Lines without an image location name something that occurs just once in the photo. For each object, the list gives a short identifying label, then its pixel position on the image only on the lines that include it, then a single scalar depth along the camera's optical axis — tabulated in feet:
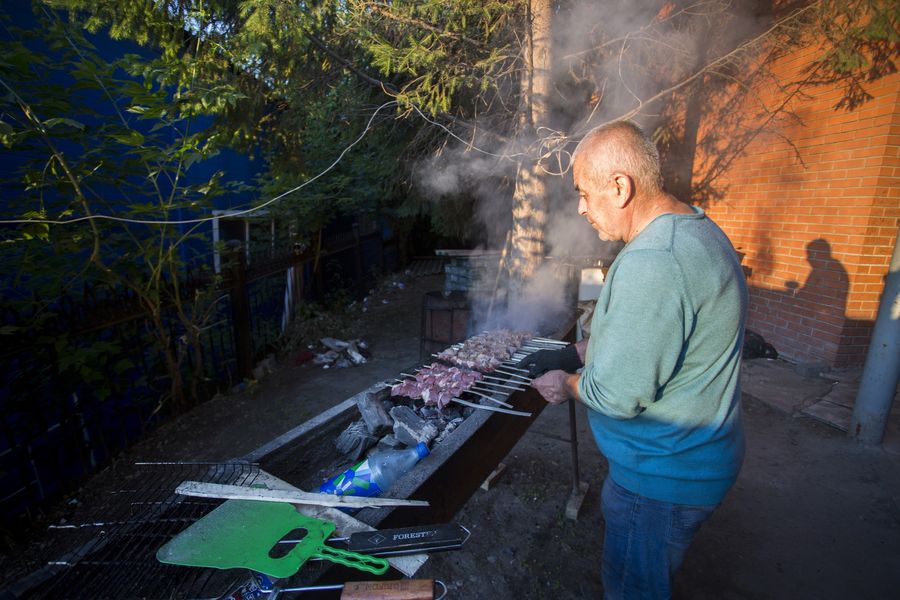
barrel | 19.12
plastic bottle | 6.02
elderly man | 4.59
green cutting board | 4.19
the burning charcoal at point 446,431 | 7.44
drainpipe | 12.46
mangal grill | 4.36
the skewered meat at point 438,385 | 8.35
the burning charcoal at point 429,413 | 8.29
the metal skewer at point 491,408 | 7.62
